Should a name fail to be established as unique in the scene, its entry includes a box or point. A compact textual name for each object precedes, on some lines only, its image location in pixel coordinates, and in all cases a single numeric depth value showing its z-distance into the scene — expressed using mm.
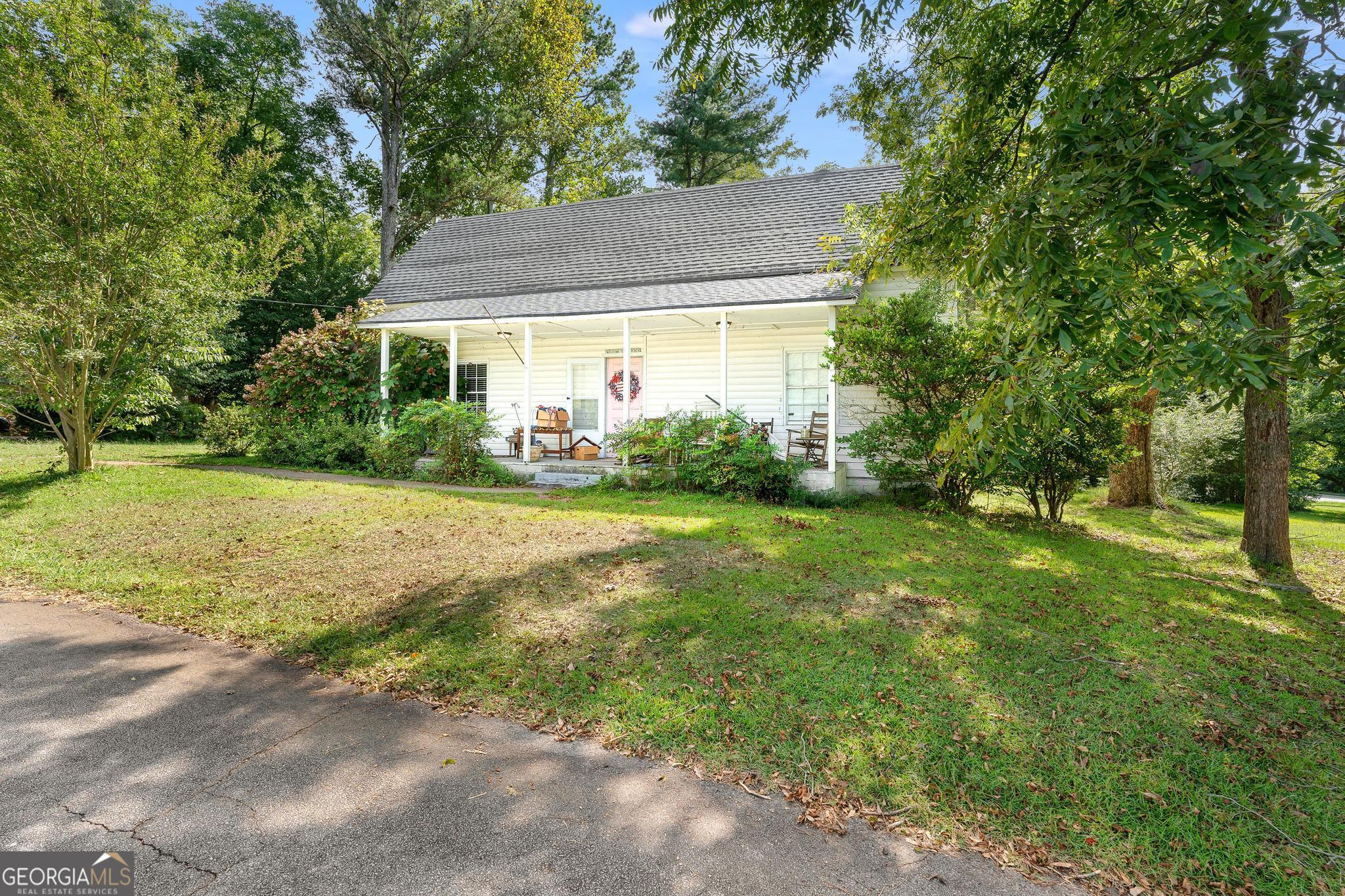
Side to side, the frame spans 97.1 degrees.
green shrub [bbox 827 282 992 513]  8453
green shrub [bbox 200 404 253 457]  13828
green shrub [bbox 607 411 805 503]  9625
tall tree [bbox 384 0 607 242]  23344
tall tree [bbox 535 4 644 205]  25328
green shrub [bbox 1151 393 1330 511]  13359
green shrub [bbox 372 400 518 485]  11328
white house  11328
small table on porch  12460
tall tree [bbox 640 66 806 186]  25172
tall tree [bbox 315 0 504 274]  20984
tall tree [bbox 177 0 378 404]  23016
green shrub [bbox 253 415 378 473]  12320
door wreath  13773
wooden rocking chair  10711
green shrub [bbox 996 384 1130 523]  8172
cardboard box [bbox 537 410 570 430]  12859
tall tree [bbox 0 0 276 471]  8180
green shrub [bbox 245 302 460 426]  13586
